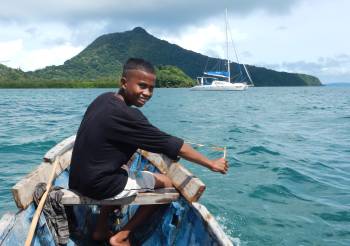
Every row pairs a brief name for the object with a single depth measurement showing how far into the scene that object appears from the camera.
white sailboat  80.26
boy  3.29
